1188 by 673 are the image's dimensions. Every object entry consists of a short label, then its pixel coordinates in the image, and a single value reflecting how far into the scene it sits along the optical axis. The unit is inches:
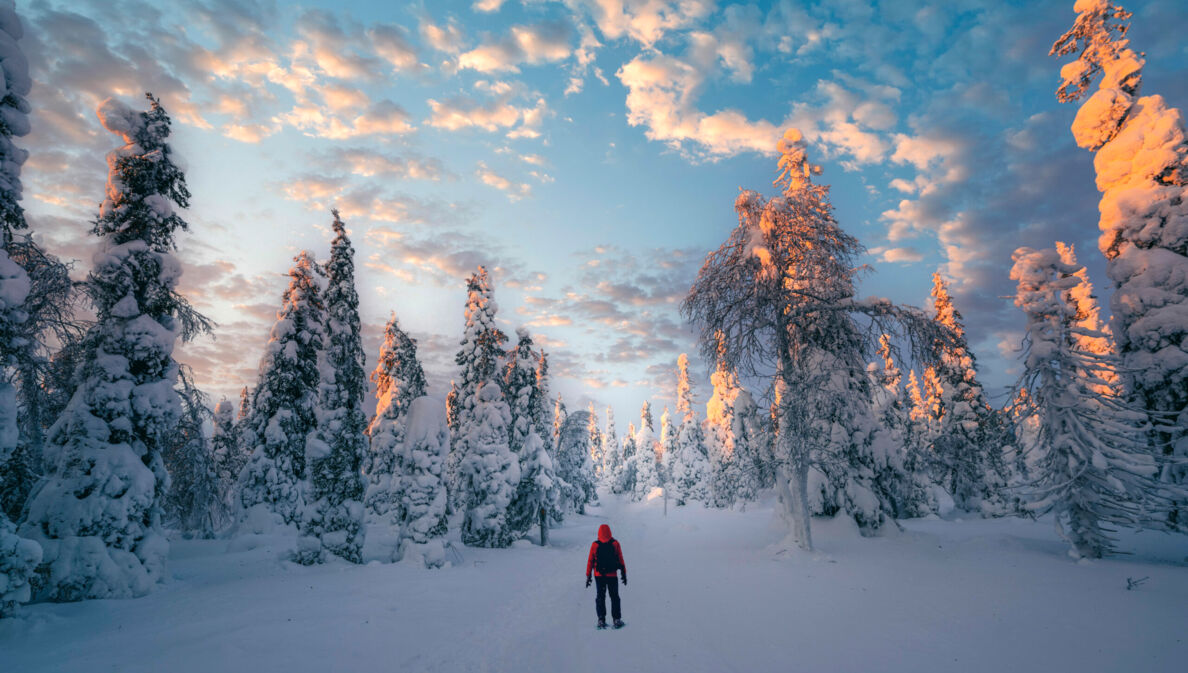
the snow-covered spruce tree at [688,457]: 2043.6
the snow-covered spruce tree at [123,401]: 410.9
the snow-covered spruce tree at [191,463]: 510.9
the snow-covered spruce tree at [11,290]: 302.8
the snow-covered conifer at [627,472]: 3149.6
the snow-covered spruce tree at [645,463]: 2492.6
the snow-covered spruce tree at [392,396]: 1214.3
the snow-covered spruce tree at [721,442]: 1697.8
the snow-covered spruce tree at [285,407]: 871.7
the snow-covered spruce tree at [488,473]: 974.4
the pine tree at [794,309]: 584.7
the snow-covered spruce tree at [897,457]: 722.2
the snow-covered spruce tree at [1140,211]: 472.7
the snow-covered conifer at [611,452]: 3996.1
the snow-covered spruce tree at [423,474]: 832.3
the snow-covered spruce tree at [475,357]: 1019.9
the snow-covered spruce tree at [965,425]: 1052.5
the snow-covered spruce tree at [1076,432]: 442.3
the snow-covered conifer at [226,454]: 1116.7
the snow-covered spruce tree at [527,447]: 1072.2
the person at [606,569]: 355.3
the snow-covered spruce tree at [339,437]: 714.2
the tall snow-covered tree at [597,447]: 4418.6
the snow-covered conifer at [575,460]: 1589.6
